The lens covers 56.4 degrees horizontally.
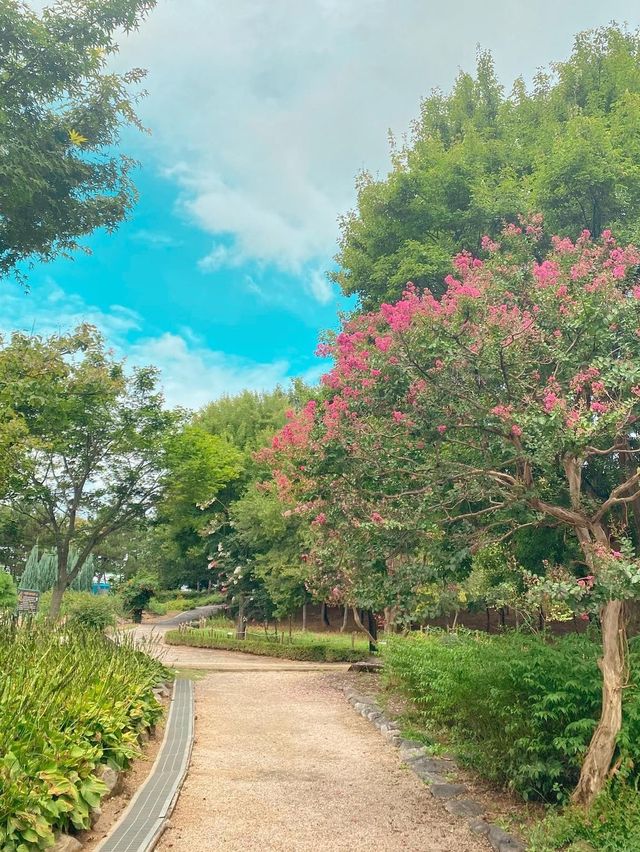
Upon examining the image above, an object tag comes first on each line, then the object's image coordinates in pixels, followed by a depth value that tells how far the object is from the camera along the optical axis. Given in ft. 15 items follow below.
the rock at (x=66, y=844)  11.84
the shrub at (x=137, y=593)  108.06
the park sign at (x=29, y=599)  53.03
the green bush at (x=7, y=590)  76.59
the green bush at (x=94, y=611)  48.81
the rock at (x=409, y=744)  23.50
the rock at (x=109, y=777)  15.85
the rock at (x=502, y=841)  13.46
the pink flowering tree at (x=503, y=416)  14.28
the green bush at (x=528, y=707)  15.07
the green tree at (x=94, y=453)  47.11
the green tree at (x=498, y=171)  30.96
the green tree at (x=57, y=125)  26.35
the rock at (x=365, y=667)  49.42
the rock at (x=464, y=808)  16.16
